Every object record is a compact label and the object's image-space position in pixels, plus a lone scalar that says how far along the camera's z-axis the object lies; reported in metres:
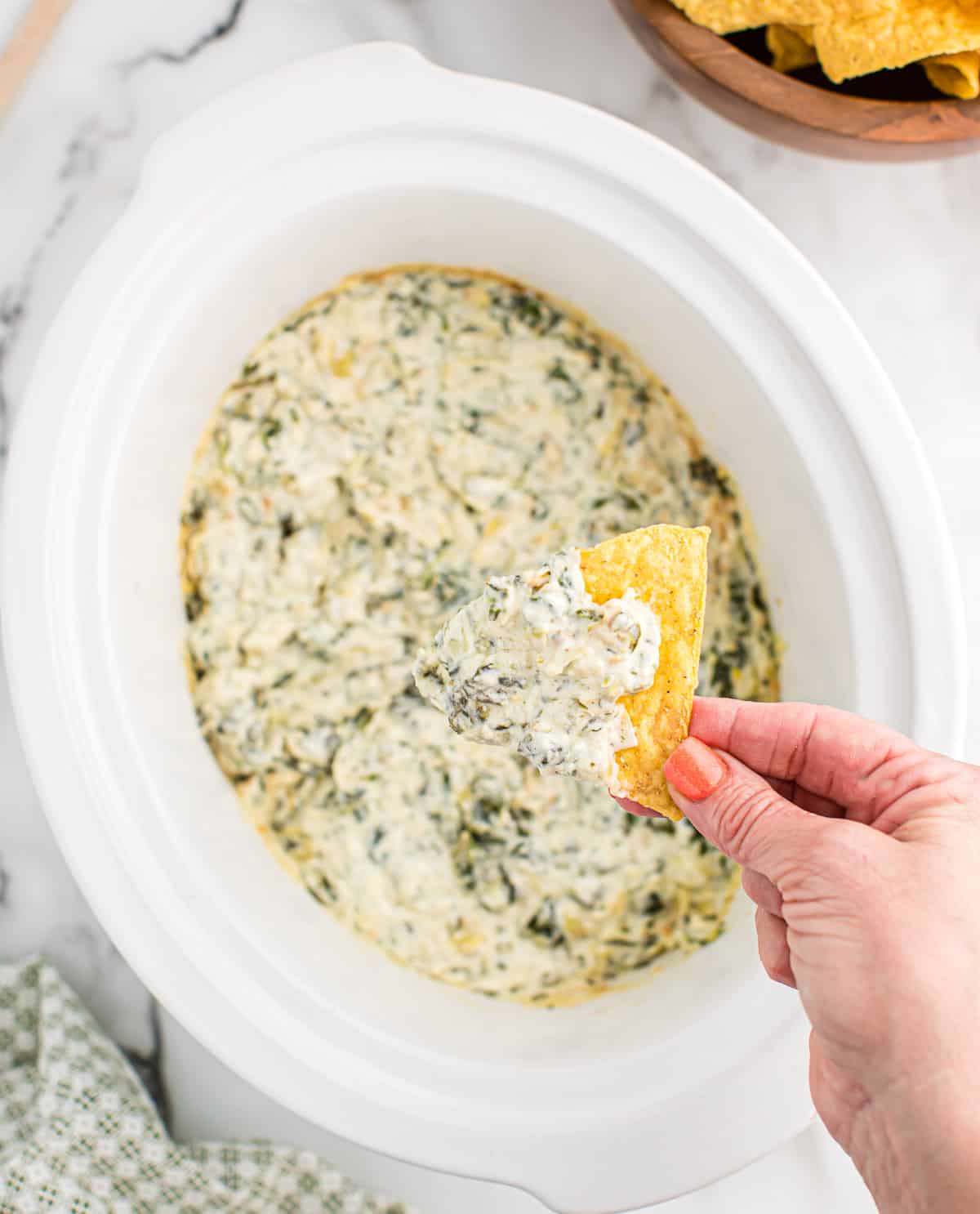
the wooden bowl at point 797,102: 0.37
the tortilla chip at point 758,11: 0.37
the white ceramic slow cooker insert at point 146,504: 0.37
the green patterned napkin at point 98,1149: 0.42
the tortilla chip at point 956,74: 0.37
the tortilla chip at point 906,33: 0.36
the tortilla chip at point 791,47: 0.39
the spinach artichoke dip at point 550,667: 0.34
